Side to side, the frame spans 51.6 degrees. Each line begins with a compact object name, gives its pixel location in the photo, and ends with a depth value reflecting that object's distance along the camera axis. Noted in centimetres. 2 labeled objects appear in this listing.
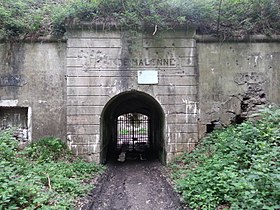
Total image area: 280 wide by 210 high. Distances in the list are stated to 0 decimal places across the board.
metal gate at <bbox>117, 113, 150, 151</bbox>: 1828
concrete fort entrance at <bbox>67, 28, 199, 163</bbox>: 884
